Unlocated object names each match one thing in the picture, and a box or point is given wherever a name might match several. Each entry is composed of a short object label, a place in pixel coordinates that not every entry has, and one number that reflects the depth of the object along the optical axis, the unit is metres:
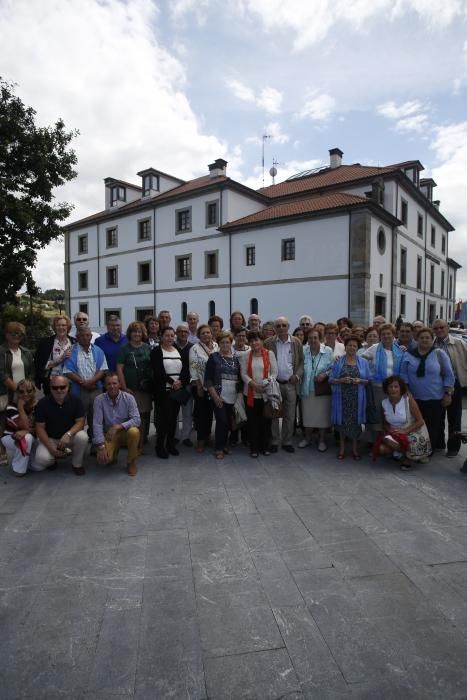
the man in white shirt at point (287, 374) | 5.87
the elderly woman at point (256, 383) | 5.61
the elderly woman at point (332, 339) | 6.19
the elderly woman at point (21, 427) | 4.88
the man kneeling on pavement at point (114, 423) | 4.93
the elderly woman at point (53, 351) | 5.46
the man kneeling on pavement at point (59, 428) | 4.91
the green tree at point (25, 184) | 13.18
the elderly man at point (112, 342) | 5.79
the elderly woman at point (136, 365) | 5.53
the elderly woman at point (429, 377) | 5.50
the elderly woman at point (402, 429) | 5.20
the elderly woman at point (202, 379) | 5.76
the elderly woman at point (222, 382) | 5.59
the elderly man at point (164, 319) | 6.20
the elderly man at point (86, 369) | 5.34
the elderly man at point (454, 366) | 5.86
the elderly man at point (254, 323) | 7.32
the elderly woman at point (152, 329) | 6.75
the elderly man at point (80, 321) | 5.36
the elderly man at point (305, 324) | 6.89
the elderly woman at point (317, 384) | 5.93
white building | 23.14
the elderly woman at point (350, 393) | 5.57
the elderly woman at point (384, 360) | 5.71
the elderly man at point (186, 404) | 5.94
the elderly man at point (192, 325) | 6.50
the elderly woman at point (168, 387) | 5.57
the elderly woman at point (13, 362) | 5.28
